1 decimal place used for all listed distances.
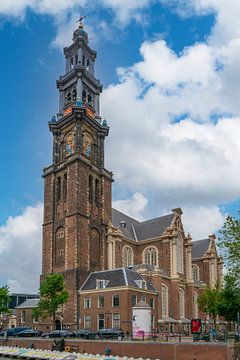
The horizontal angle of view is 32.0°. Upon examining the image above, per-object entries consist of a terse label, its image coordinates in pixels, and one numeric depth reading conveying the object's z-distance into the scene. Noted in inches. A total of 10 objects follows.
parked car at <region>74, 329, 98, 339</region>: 1717.4
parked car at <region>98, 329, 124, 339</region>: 1683.6
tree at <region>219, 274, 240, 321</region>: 1873.8
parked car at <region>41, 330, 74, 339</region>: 1740.9
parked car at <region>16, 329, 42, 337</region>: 1919.3
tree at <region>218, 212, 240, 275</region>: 1437.9
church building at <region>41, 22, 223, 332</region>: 2313.0
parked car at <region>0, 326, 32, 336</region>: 1986.0
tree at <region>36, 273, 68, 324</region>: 2070.6
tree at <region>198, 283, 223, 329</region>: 2658.0
